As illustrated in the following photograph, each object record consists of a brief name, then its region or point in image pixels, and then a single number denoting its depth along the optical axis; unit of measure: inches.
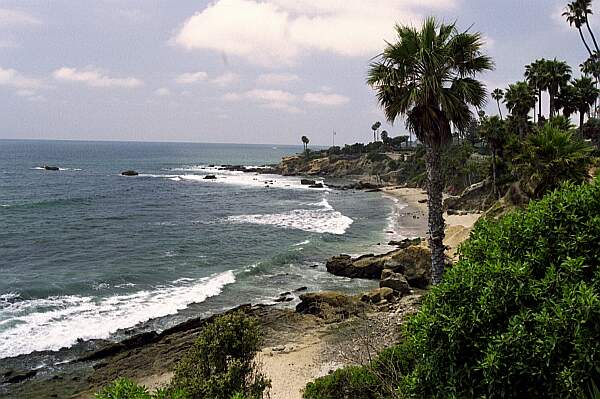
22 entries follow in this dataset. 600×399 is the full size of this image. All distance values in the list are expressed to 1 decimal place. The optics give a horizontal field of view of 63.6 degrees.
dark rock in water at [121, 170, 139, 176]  4558.8
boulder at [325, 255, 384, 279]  1331.2
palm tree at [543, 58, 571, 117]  1756.9
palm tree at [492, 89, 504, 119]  2583.7
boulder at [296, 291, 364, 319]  1022.4
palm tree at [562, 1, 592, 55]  1862.7
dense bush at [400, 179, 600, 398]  219.5
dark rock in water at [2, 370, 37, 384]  757.1
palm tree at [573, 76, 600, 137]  1776.6
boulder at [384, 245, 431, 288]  1236.5
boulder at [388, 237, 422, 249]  1645.2
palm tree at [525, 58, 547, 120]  1776.6
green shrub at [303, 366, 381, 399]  464.4
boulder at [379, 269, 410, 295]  1160.2
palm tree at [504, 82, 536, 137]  1733.5
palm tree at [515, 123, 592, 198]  722.8
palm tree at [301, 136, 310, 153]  6455.7
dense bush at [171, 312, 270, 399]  460.1
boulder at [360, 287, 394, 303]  1083.3
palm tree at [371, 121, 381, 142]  6441.9
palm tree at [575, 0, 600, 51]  1852.9
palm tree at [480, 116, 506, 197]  1779.0
